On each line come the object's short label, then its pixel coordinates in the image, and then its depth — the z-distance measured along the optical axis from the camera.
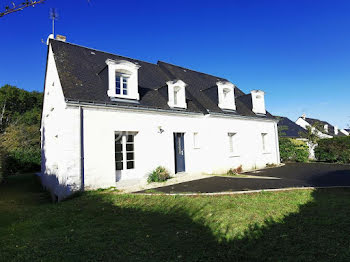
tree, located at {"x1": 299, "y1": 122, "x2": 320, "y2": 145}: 18.08
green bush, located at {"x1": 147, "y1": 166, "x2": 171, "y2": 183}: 9.57
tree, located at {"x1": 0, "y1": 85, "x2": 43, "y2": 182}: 18.88
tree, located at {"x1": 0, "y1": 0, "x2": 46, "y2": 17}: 2.41
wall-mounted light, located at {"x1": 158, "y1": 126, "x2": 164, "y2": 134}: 10.27
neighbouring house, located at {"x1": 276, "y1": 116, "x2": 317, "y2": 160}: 31.74
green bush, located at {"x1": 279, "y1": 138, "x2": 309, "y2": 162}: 16.94
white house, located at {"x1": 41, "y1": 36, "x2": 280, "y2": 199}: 8.29
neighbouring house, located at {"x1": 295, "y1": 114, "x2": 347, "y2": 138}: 39.98
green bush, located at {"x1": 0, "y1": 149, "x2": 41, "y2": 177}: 18.36
